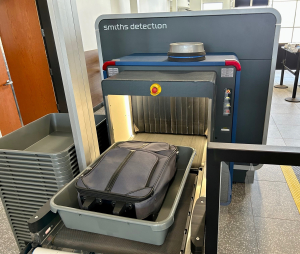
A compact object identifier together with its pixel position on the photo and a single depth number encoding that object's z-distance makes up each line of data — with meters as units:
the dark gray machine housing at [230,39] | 1.81
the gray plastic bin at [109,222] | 0.75
